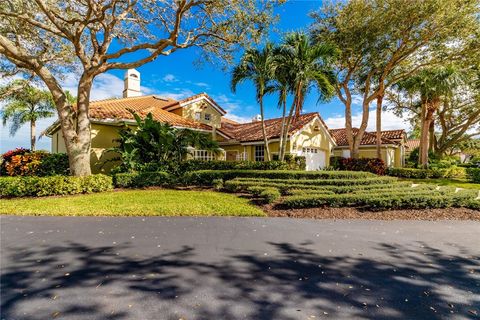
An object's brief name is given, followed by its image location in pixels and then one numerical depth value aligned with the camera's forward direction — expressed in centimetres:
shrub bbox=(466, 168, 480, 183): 1761
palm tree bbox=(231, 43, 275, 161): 1459
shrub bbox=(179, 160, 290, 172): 1467
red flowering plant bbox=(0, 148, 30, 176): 1303
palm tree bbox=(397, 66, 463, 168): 1912
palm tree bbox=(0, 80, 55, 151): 2650
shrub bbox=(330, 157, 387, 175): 1967
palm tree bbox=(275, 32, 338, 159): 1412
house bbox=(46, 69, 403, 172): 1524
